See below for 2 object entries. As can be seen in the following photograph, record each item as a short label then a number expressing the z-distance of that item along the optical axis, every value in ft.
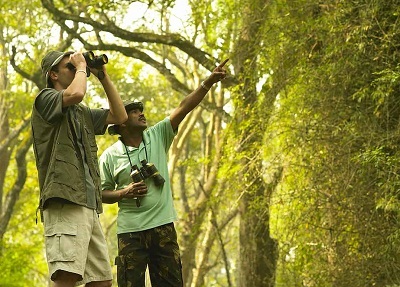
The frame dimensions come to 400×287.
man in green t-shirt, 28.65
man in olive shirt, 22.68
